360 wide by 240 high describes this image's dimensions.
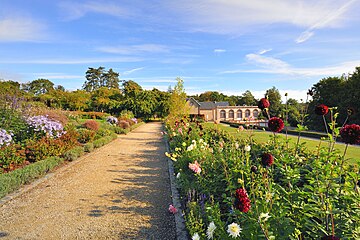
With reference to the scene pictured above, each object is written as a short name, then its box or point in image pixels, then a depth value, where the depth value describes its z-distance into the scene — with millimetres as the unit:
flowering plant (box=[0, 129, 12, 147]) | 5922
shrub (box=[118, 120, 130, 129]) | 17422
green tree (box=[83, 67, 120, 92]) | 68062
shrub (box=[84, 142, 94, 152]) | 8945
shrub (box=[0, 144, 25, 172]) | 5374
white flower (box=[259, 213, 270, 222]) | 1384
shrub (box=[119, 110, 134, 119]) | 24097
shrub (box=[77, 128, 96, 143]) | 10461
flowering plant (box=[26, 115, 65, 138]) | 7691
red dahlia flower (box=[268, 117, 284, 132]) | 1706
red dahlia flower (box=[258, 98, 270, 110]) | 2000
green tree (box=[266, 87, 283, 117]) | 40012
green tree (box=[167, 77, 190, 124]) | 15820
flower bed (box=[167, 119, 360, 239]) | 1451
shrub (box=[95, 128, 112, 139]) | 12062
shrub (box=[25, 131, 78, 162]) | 6383
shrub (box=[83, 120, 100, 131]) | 13022
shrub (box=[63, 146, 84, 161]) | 7325
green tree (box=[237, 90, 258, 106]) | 54125
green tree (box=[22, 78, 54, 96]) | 54344
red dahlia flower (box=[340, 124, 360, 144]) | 1389
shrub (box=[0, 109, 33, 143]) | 7863
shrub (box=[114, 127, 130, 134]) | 15401
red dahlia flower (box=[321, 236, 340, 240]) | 985
